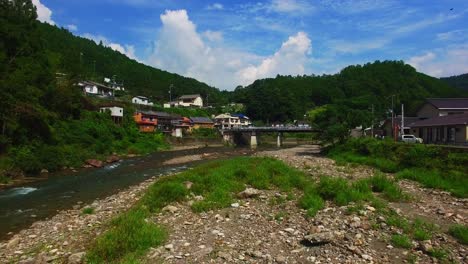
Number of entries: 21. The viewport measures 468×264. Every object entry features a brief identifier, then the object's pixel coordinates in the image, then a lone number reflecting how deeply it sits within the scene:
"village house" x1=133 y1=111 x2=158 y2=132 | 67.00
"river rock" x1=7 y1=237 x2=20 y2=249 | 10.62
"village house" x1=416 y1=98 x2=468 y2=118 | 40.34
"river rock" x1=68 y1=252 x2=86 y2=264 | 8.65
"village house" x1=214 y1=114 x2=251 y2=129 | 94.56
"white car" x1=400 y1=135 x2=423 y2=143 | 35.34
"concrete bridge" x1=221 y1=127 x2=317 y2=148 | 72.75
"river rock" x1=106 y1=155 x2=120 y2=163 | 38.05
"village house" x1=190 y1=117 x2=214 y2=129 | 86.28
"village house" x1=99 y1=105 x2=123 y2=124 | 59.09
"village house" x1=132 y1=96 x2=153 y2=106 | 86.09
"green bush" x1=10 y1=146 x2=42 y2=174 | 26.51
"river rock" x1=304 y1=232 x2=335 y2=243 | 8.95
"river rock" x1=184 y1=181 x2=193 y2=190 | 15.97
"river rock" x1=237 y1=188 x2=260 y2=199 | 14.61
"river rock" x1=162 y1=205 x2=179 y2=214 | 12.66
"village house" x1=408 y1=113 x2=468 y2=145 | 29.25
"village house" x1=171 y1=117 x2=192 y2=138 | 76.81
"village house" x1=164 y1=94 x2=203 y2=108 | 113.47
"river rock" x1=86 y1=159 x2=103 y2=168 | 34.15
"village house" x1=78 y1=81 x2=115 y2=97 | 74.44
